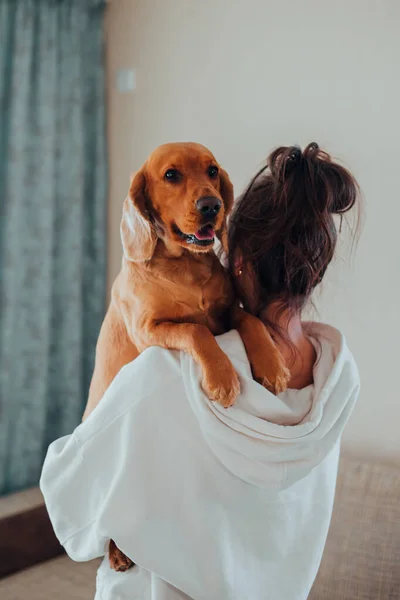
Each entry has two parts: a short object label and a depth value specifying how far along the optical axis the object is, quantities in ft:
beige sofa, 5.66
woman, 3.09
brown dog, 3.63
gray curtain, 8.14
